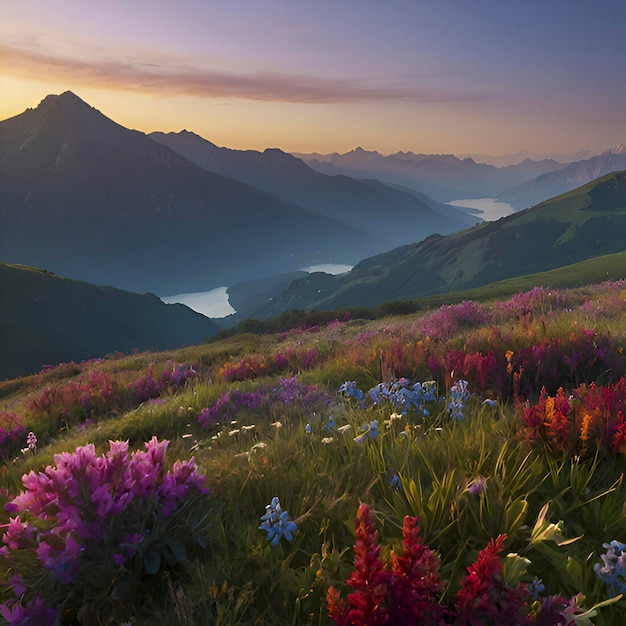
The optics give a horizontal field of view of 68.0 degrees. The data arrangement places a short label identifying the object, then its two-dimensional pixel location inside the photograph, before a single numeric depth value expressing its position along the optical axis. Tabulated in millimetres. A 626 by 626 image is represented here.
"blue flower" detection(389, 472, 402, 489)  2750
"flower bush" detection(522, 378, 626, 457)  2957
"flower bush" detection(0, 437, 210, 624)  2217
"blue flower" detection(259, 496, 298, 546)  2293
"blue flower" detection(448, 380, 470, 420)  3682
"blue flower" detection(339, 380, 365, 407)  4434
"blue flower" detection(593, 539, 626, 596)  1865
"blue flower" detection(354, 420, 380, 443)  3185
